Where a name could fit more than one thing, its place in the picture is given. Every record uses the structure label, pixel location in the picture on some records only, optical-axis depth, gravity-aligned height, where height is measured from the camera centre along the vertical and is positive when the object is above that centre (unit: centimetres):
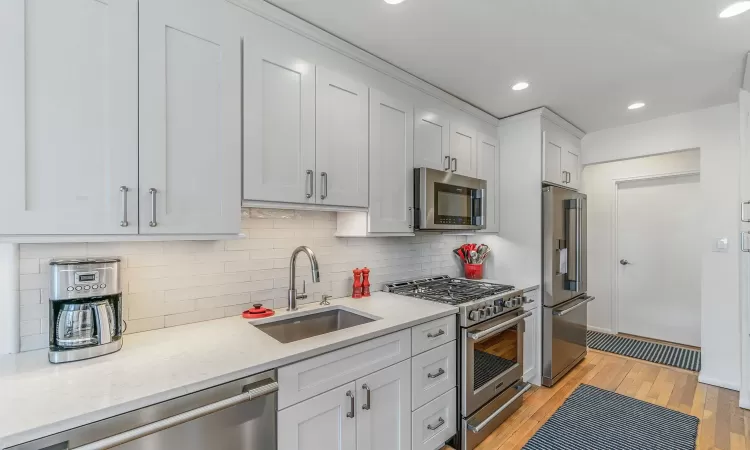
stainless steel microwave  245 +19
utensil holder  329 -44
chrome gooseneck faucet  197 -32
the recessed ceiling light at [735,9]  168 +109
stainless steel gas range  217 -86
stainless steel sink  188 -58
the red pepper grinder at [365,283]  243 -41
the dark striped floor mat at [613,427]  225 -144
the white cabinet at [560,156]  315 +70
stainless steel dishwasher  93 -60
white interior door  397 -40
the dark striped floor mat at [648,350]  357 -143
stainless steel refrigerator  303 -49
